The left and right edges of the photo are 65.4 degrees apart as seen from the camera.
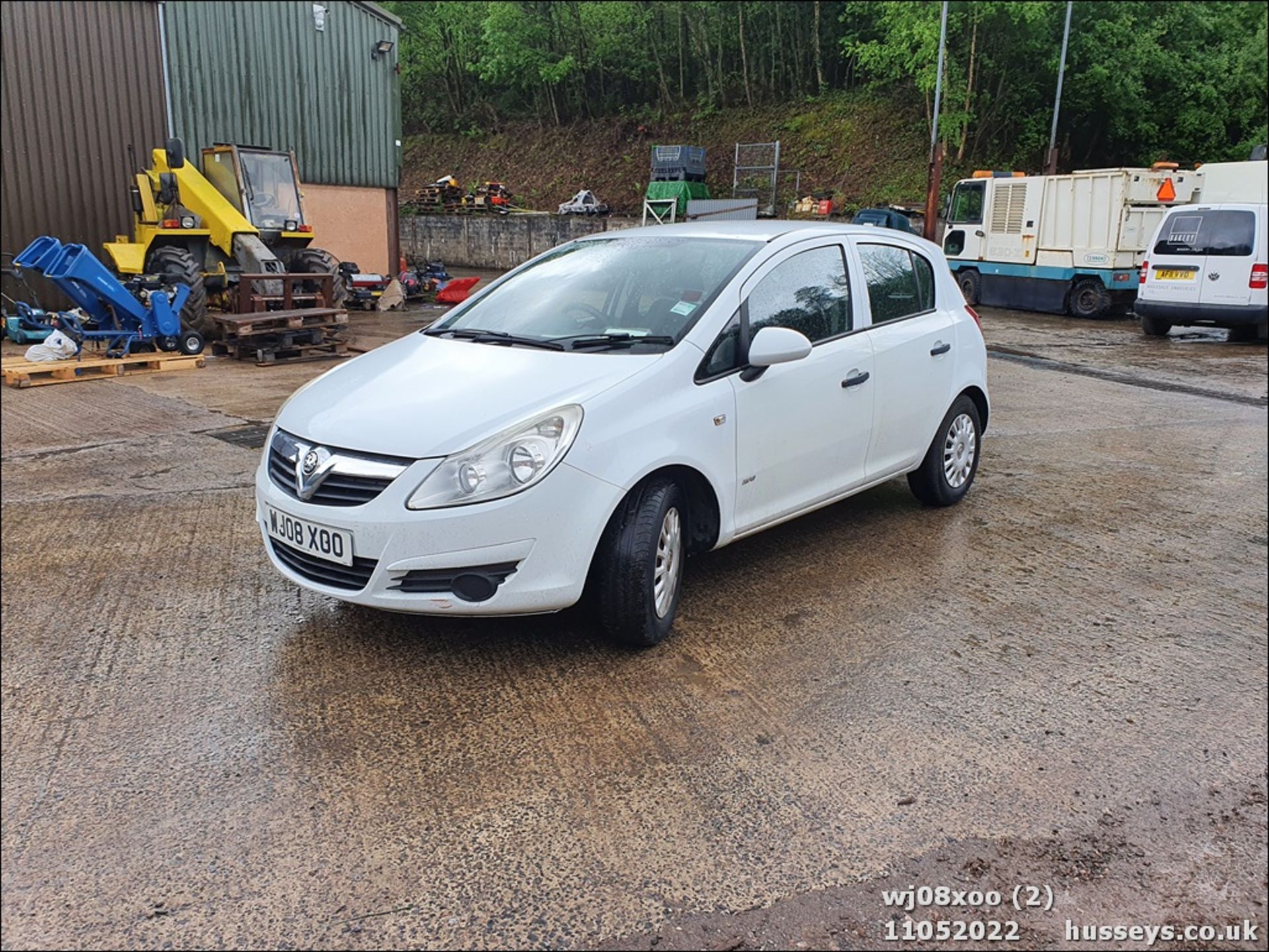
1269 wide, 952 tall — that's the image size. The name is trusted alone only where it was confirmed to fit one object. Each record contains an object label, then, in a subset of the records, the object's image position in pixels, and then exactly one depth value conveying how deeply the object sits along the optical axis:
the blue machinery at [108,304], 9.56
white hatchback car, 3.17
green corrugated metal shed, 15.91
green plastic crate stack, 26.47
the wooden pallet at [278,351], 10.92
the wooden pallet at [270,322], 10.73
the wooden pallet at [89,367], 8.30
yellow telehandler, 12.06
